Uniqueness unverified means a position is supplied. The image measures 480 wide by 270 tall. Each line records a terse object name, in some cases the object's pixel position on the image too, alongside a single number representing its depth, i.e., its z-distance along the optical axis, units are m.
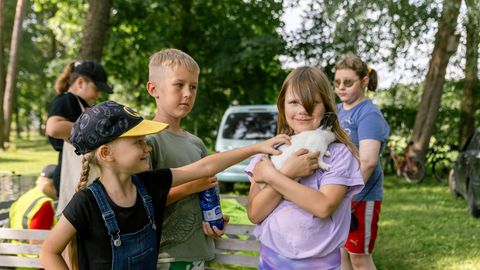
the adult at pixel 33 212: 3.73
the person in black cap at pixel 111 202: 1.97
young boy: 2.33
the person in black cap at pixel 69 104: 3.49
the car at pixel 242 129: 10.90
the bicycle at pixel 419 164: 13.74
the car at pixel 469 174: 8.13
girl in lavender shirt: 2.07
